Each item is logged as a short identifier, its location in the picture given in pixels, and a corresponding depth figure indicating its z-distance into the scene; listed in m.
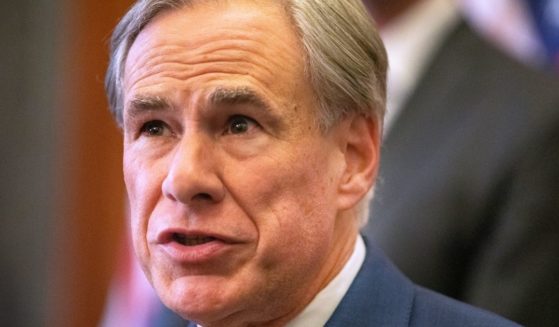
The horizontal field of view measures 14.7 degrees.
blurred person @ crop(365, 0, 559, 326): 5.65
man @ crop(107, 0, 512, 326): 4.31
